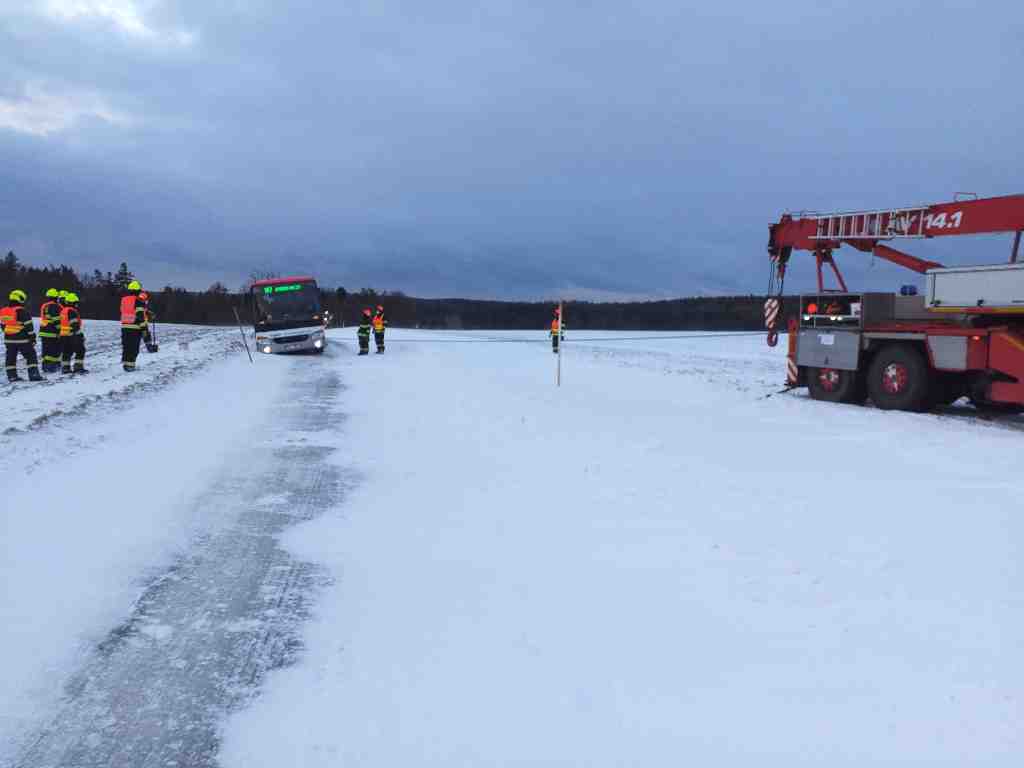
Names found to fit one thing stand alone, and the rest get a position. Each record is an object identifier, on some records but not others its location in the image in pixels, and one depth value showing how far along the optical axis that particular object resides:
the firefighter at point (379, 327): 24.13
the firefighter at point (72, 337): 15.47
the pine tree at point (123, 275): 135.88
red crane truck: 11.03
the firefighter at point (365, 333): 24.05
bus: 23.59
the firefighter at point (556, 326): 19.85
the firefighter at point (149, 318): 16.45
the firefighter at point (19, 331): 14.61
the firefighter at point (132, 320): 16.06
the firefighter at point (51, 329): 15.09
